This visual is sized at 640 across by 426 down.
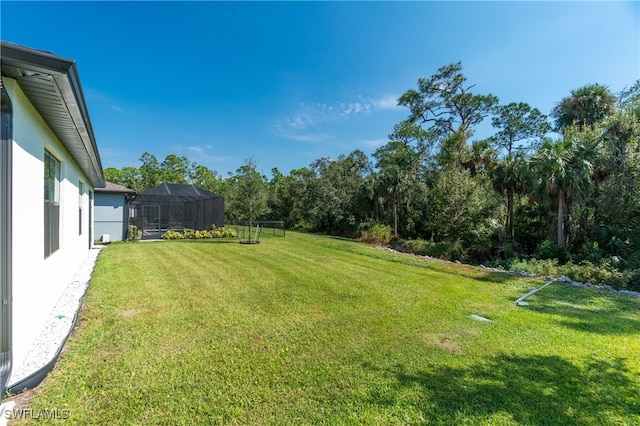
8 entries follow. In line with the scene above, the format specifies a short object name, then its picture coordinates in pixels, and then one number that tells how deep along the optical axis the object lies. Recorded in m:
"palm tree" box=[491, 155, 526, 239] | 14.73
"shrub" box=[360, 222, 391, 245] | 17.12
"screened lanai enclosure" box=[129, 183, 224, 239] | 15.70
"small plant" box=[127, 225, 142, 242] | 13.74
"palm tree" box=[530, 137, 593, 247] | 9.98
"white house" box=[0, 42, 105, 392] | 2.23
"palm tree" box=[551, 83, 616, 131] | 16.52
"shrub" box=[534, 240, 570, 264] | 9.45
